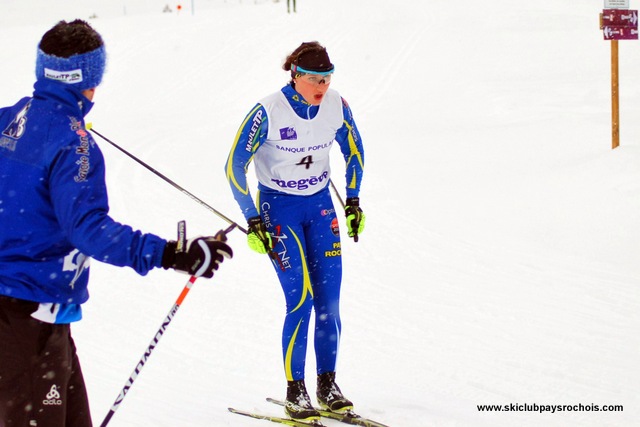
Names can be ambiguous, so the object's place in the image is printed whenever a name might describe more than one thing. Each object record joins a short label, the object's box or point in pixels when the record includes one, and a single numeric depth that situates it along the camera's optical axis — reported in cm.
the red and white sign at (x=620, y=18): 2042
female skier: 876
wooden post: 2106
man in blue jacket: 506
